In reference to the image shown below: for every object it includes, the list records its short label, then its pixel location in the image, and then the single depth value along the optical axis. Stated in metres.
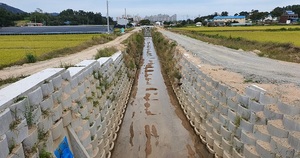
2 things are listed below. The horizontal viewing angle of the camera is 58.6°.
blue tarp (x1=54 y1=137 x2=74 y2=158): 4.66
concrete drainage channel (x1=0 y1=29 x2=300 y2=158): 4.07
